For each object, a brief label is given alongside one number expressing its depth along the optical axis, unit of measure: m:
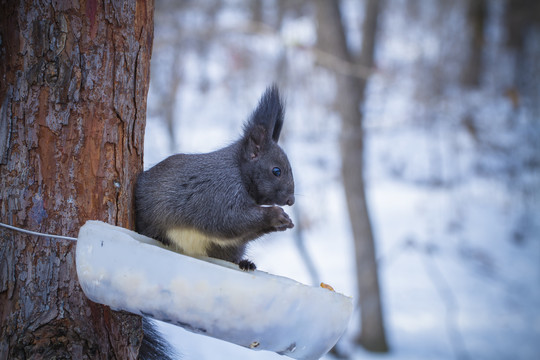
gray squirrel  2.03
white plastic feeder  1.92
